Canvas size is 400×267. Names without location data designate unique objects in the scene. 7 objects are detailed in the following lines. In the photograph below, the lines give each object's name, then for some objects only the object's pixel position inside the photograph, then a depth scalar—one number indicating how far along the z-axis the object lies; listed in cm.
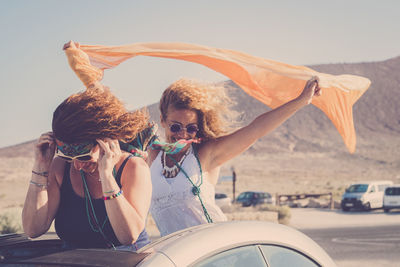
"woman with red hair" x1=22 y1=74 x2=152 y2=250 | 268
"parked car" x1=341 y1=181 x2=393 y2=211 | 3012
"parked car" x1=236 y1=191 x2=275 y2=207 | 3341
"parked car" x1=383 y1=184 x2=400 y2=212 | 2875
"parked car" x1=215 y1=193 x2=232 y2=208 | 2957
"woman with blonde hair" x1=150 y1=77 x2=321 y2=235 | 348
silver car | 218
